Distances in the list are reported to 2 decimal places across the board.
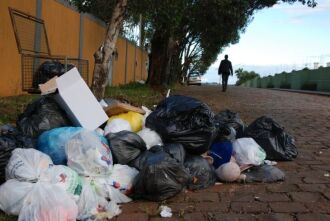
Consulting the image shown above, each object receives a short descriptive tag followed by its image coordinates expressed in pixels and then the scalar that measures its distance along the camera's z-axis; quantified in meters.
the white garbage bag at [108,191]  4.00
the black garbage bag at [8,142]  3.97
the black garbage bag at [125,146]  4.60
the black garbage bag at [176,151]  4.68
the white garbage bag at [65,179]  3.71
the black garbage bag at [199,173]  4.63
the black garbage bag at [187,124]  5.01
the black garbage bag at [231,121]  6.23
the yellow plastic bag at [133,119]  5.58
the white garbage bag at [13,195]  3.54
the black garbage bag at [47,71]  6.34
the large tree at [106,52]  8.00
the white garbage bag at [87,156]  4.05
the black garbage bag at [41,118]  4.88
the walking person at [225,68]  22.66
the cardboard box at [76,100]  5.14
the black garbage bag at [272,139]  5.88
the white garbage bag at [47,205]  3.34
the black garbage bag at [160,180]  4.11
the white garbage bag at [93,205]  3.68
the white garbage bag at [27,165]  3.67
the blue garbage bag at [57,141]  4.43
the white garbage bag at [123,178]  4.20
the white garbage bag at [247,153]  5.04
